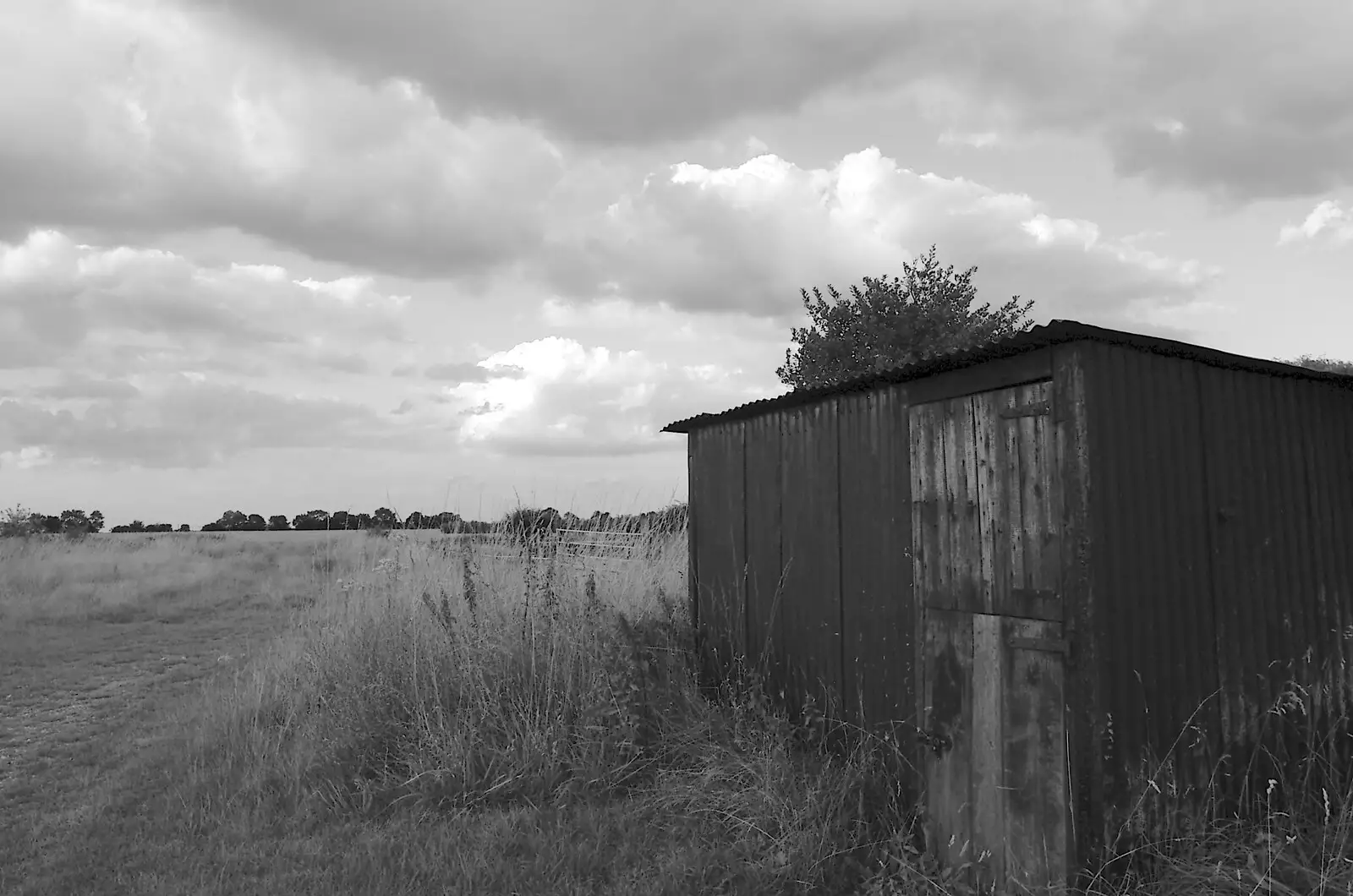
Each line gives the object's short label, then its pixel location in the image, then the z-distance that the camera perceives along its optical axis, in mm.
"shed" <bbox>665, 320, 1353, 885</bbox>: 3930
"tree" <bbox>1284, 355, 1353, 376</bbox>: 16297
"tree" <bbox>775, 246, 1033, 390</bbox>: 14414
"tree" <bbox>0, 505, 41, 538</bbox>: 27317
